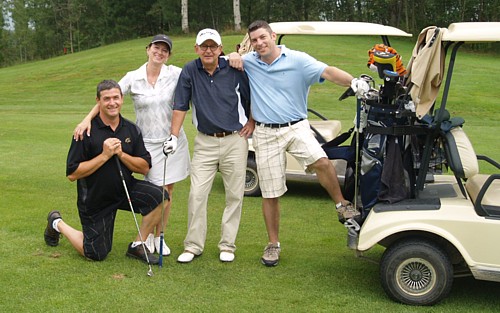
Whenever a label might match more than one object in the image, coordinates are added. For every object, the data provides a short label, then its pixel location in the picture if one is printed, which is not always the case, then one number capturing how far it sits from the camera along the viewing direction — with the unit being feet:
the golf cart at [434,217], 12.94
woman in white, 16.88
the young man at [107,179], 15.69
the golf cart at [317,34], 17.20
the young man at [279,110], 15.81
